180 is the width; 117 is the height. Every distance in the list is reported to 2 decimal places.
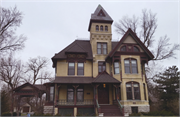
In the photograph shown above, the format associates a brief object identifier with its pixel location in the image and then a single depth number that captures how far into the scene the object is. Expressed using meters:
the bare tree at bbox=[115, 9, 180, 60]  26.33
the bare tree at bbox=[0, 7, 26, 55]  18.36
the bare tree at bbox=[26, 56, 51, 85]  38.95
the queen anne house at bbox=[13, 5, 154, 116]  18.95
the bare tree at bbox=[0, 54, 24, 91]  29.77
